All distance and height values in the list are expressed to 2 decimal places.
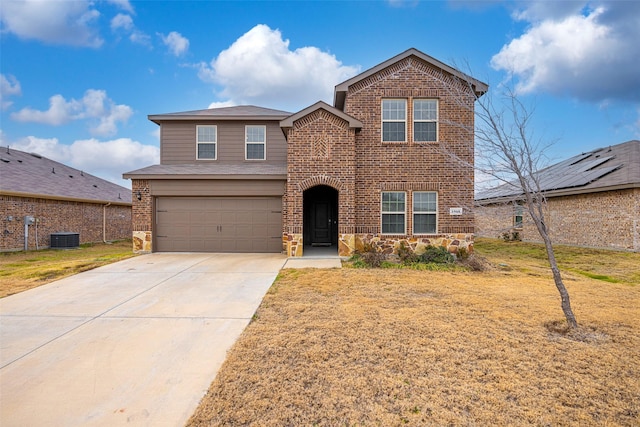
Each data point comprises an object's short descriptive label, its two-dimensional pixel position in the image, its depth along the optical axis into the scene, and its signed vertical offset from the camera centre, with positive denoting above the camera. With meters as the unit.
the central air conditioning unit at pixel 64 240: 15.07 -1.13
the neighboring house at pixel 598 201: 13.27 +0.79
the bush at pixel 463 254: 11.12 -1.25
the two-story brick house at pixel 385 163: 11.17 +1.90
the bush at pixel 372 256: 10.05 -1.23
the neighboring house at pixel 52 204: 13.83 +0.64
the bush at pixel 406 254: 10.60 -1.24
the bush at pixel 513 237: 19.72 -1.15
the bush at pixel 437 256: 10.62 -1.28
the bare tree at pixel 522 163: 4.92 +0.91
